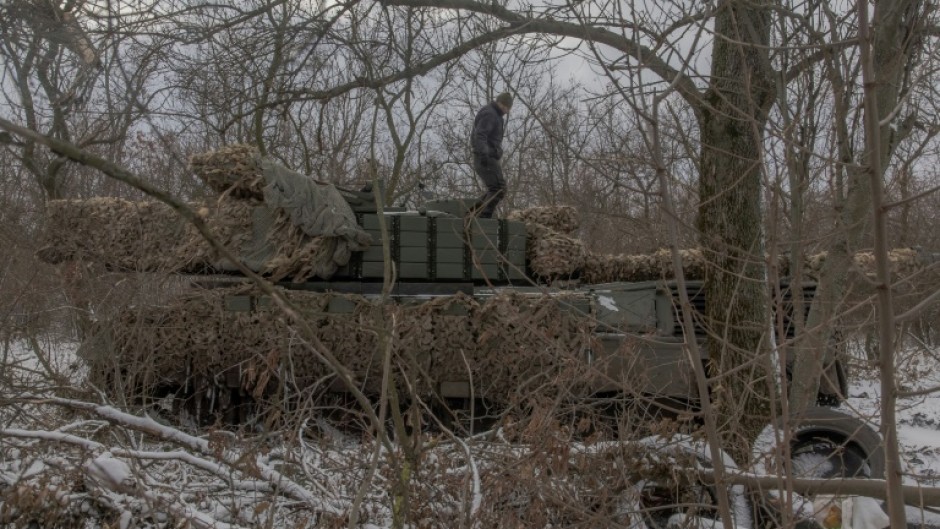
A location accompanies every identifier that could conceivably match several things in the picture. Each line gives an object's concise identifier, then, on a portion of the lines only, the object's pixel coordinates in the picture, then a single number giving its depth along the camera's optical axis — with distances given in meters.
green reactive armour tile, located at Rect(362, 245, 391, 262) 8.98
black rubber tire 5.02
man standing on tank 10.11
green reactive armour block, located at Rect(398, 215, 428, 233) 9.04
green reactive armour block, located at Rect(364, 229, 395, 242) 9.00
